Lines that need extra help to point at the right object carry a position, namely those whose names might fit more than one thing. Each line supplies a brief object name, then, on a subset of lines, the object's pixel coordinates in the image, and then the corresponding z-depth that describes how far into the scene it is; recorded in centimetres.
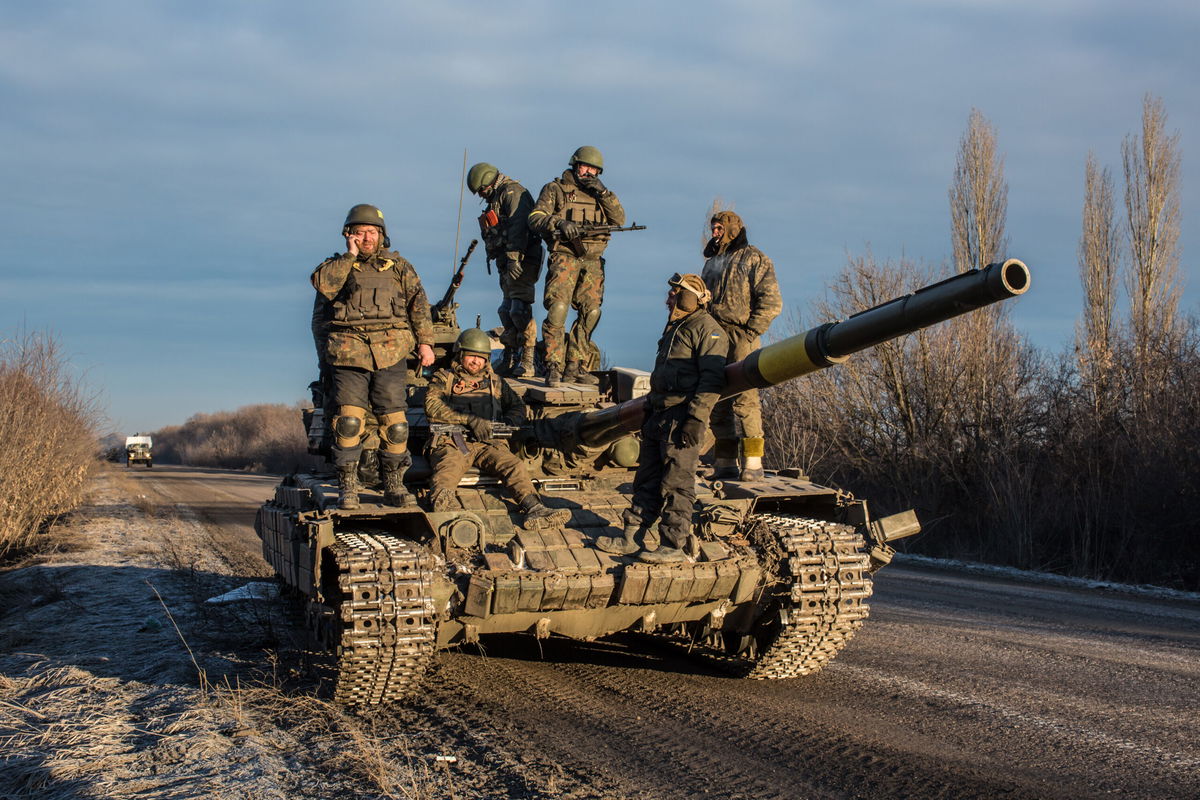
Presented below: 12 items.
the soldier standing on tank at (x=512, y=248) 1305
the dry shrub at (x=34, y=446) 1602
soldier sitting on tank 814
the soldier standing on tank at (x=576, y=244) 1220
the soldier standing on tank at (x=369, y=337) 842
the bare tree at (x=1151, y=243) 2159
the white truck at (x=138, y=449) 6631
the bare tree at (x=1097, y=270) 2264
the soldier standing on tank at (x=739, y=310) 955
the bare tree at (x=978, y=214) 2274
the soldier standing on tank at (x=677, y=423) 764
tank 695
